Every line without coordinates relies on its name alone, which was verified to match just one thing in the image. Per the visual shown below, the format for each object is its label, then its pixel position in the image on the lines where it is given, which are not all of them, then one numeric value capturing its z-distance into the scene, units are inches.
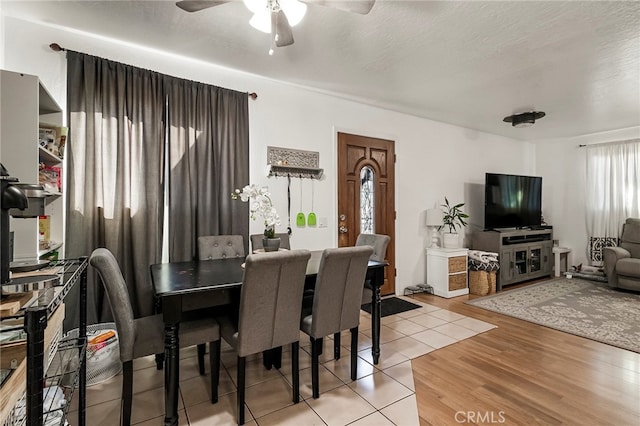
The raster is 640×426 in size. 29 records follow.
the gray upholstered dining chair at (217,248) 93.0
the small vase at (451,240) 180.1
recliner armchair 166.0
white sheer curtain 196.1
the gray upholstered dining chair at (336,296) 76.5
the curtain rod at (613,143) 195.8
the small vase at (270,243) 89.2
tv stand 186.9
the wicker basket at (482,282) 173.3
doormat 144.0
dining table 64.1
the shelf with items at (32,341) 32.0
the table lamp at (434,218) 177.2
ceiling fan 64.7
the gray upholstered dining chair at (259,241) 115.2
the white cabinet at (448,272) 169.0
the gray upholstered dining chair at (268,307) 65.1
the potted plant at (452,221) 180.5
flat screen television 194.5
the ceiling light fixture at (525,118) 167.0
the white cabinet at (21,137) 64.4
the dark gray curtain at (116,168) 92.0
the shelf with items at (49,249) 77.8
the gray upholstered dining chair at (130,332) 63.1
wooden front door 152.4
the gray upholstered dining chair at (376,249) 102.8
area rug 117.3
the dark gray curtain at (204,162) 107.4
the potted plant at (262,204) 84.2
